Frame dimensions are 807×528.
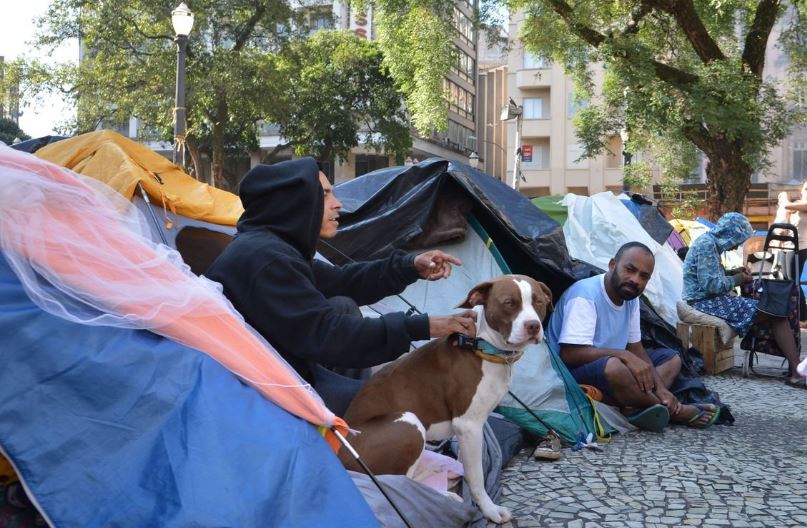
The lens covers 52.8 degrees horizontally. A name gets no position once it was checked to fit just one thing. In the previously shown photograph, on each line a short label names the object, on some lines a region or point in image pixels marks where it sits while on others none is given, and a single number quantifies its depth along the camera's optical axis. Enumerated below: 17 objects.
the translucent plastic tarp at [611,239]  8.34
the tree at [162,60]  19.66
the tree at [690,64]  12.20
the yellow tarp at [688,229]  13.37
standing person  9.30
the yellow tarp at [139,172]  5.94
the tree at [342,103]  26.19
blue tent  2.20
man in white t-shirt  5.11
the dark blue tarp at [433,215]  5.46
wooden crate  7.72
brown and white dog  3.29
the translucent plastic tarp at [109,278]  2.38
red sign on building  40.04
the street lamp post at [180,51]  11.90
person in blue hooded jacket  7.63
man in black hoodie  2.79
